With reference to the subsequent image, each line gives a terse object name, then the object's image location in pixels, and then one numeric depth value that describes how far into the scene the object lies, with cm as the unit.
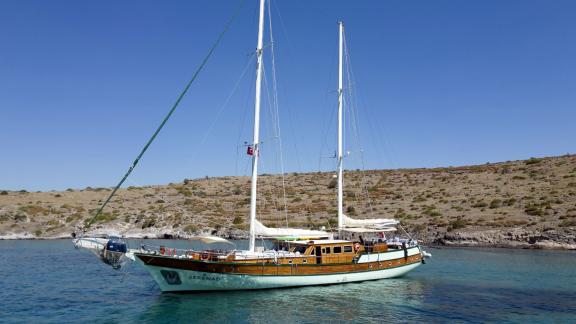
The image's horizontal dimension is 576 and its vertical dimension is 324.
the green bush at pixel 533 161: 9950
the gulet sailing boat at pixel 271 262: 2794
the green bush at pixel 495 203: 6906
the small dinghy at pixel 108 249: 2788
